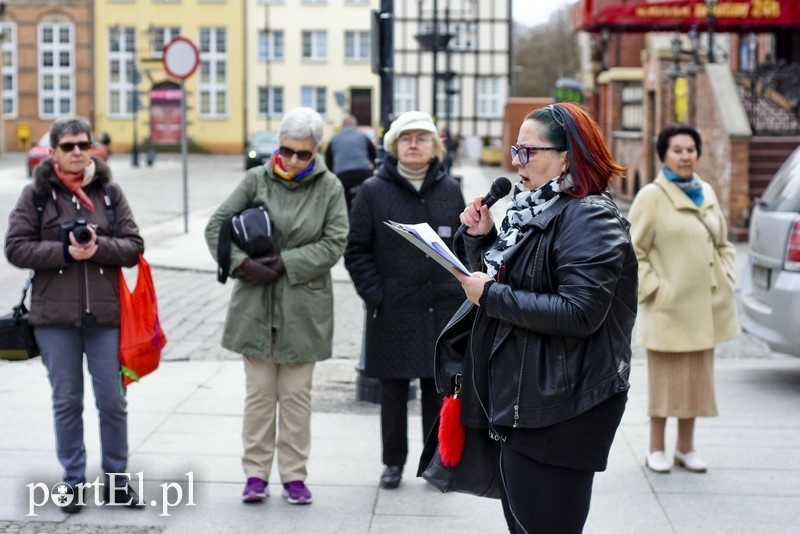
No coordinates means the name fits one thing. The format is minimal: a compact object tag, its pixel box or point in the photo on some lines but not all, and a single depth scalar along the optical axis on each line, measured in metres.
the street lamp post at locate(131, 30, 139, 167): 49.56
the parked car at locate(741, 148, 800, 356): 8.95
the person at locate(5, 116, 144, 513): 5.74
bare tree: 72.12
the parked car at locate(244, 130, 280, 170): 42.83
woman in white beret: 6.39
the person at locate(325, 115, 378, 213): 15.19
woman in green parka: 6.11
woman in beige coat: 6.73
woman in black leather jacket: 3.74
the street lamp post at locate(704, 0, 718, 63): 24.14
